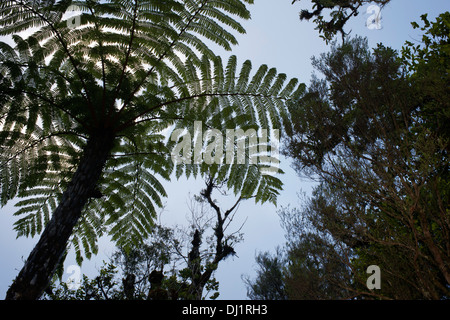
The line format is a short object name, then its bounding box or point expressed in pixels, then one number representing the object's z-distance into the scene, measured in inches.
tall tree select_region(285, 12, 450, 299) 162.2
